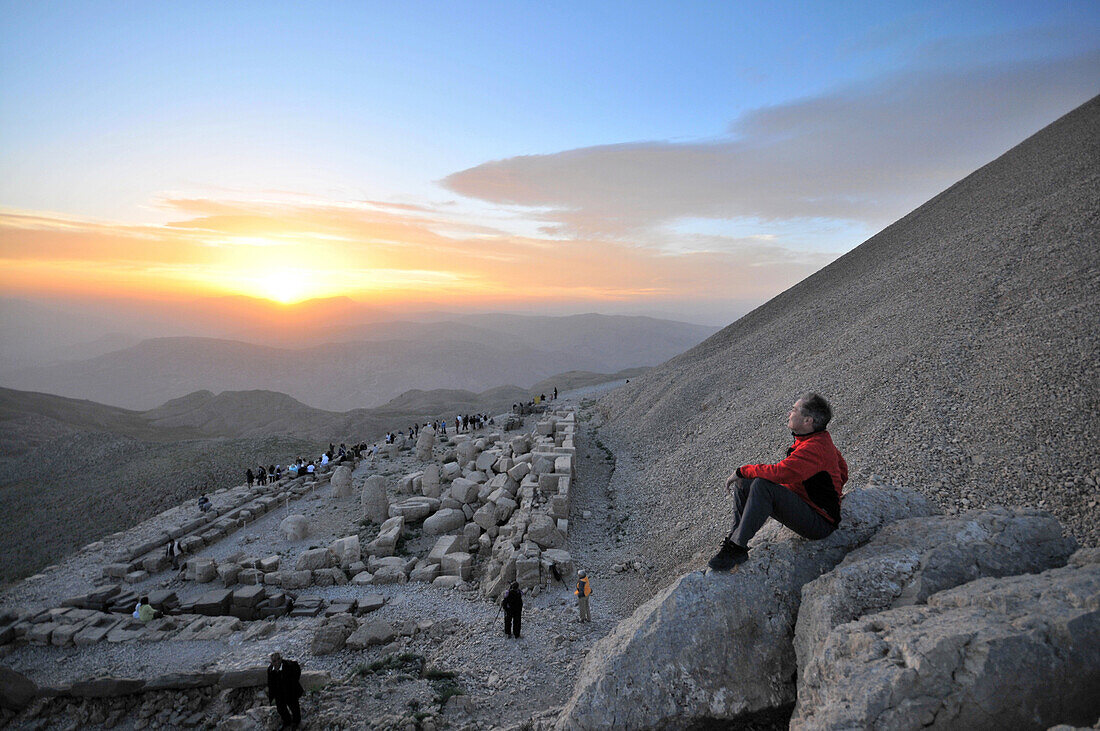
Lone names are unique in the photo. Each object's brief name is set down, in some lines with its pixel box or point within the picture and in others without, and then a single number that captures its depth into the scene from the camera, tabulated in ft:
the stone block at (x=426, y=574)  38.14
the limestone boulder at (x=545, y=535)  38.22
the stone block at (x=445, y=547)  39.88
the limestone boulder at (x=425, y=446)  74.38
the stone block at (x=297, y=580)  39.52
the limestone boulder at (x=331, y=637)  28.58
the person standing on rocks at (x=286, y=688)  22.16
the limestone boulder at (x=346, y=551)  42.01
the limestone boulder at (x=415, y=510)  49.88
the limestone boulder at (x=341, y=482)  60.85
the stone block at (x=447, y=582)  36.96
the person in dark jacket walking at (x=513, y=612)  27.45
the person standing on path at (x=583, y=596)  28.66
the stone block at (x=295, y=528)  50.47
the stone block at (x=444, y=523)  47.34
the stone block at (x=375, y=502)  52.70
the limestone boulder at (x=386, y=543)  44.24
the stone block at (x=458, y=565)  37.55
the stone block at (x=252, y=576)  40.86
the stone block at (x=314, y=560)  41.47
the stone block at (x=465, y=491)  51.21
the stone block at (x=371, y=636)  28.64
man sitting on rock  13.64
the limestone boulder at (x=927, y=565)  11.96
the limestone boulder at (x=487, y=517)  44.50
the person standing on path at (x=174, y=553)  45.47
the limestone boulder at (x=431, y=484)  56.39
